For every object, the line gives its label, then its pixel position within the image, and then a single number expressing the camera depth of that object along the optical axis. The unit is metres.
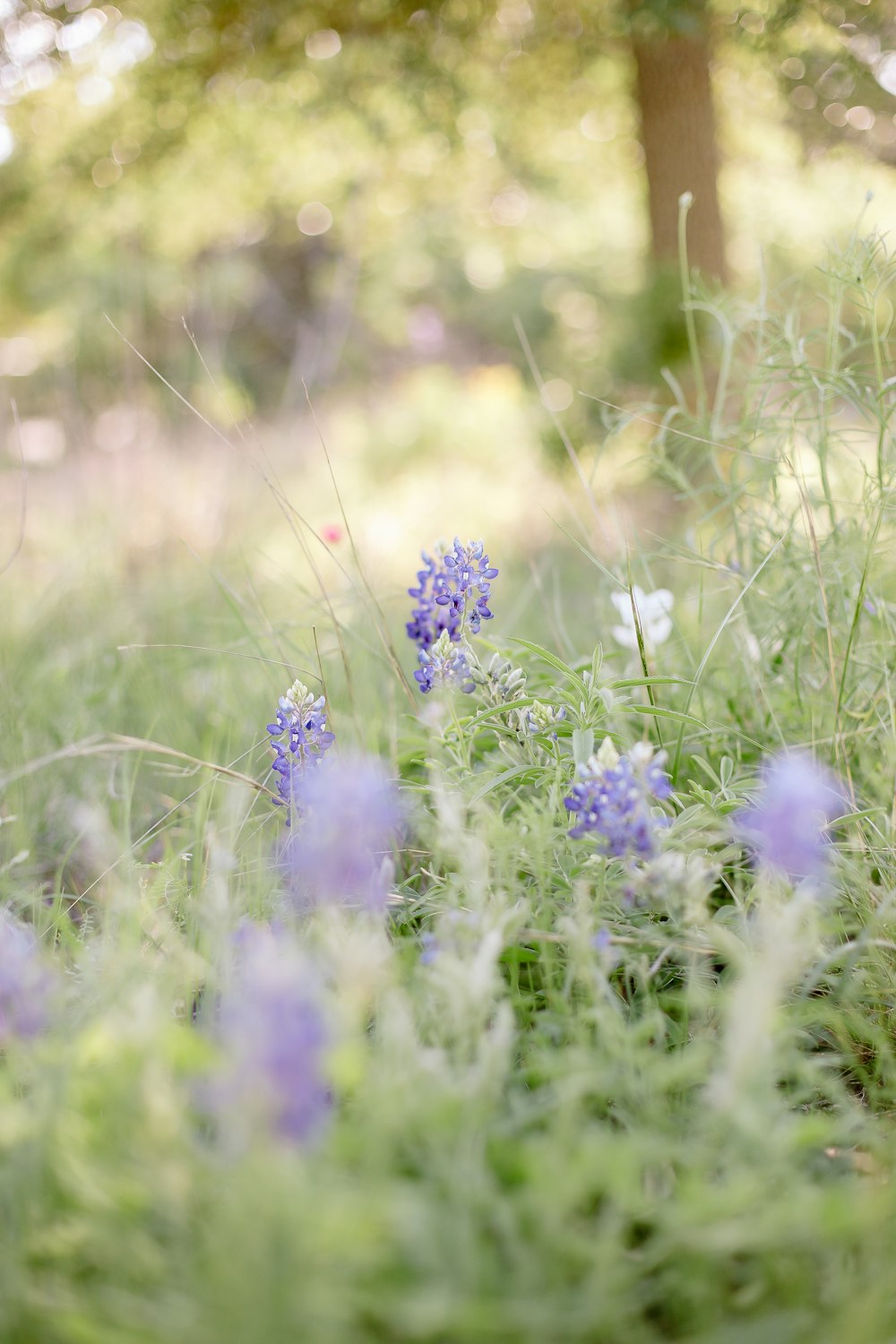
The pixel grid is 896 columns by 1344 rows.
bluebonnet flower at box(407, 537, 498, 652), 1.48
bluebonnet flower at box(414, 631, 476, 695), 1.47
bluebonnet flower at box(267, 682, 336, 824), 1.46
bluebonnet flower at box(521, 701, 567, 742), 1.46
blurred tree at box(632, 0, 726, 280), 3.07
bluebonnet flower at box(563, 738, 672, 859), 1.36
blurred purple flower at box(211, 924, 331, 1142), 1.20
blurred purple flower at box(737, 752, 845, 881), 1.27
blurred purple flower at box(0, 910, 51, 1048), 1.29
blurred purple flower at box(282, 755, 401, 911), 1.28
